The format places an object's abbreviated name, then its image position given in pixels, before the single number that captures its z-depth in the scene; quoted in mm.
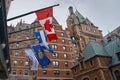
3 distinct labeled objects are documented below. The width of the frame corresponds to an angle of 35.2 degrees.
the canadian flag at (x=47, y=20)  10867
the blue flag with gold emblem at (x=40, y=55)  12828
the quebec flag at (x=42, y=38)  12578
